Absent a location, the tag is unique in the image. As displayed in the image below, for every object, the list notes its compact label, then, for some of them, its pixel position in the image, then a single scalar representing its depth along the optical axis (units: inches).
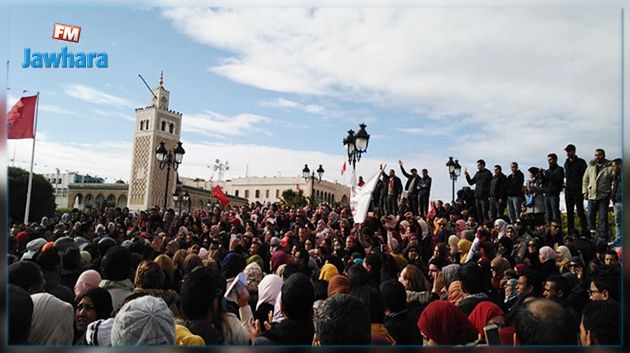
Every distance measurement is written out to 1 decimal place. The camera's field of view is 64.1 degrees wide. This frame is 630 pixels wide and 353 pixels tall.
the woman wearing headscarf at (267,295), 196.2
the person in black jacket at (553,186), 451.5
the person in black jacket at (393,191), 664.4
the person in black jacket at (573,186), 424.7
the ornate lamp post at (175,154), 660.1
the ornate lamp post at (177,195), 1046.4
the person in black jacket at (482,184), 551.2
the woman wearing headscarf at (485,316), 160.7
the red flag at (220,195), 950.0
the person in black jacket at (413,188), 648.4
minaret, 1980.8
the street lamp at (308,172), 944.9
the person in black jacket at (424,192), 633.0
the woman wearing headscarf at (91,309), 158.1
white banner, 394.9
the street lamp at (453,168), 829.8
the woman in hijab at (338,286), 186.7
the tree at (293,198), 2586.4
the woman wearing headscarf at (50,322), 145.6
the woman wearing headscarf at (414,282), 199.2
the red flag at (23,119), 418.3
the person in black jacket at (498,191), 531.8
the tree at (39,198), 1528.1
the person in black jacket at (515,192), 513.3
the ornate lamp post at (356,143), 501.0
